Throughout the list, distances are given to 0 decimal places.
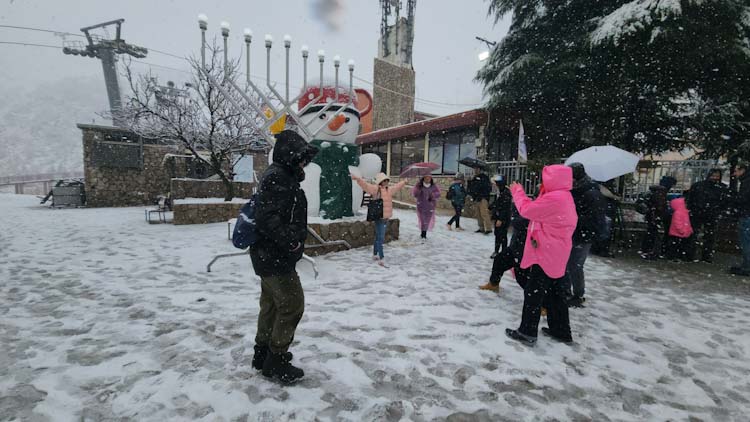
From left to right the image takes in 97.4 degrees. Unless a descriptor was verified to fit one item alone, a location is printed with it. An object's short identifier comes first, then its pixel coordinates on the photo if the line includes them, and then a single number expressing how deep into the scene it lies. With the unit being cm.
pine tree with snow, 794
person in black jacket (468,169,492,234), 962
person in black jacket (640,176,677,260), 694
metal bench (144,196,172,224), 1094
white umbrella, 545
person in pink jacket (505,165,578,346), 304
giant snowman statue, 743
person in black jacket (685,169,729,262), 639
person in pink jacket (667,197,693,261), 675
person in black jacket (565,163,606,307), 373
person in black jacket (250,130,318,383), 227
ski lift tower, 2783
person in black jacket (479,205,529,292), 404
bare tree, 1205
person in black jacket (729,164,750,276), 566
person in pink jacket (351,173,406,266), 628
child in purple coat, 870
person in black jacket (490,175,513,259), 612
